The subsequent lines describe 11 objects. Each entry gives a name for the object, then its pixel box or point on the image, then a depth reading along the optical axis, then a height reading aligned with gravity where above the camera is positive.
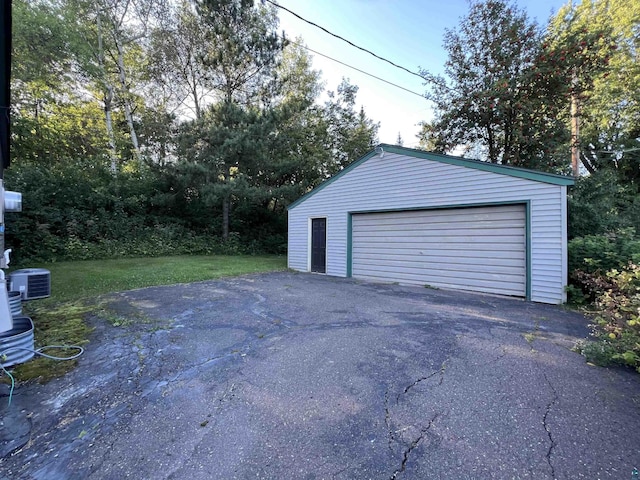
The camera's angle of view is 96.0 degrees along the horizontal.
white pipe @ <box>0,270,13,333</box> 2.69 -0.72
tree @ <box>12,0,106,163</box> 11.73 +6.71
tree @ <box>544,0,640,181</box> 10.03 +6.71
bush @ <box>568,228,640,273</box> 4.63 -0.07
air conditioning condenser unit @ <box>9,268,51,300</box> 5.02 -0.80
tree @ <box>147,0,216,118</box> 14.30 +9.54
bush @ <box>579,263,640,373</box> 2.45 -0.76
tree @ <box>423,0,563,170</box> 10.83 +5.99
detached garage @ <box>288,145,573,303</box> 5.40 +0.46
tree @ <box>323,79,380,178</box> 18.64 +7.66
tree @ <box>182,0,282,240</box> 12.47 +7.93
